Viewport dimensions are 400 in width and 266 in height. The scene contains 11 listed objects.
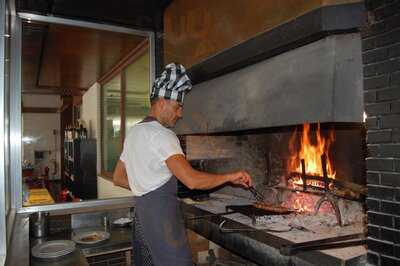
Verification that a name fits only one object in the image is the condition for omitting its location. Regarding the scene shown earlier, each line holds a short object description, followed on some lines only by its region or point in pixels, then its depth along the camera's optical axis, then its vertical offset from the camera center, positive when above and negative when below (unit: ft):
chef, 5.71 -0.57
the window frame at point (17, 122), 8.95 +0.67
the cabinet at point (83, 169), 17.67 -1.30
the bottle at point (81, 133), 19.30 +0.70
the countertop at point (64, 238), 5.94 -2.20
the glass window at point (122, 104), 12.86 +1.82
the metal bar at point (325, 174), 7.16 -0.71
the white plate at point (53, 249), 6.54 -2.11
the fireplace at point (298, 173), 6.55 -0.78
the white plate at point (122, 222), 9.26 -2.13
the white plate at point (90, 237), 7.86 -2.22
